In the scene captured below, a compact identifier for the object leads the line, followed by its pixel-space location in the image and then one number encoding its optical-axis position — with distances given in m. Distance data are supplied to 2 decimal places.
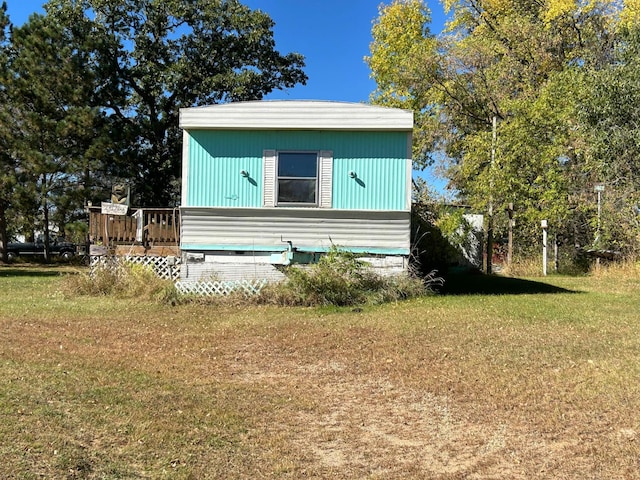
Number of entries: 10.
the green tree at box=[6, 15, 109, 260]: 20.91
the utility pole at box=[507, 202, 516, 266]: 17.73
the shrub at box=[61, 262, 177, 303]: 10.34
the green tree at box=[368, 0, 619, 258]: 17.06
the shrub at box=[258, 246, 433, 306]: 9.64
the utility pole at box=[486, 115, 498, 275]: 17.62
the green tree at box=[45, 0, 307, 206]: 23.42
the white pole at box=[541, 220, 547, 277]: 16.40
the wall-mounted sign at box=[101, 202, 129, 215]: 11.66
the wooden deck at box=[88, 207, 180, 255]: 11.62
